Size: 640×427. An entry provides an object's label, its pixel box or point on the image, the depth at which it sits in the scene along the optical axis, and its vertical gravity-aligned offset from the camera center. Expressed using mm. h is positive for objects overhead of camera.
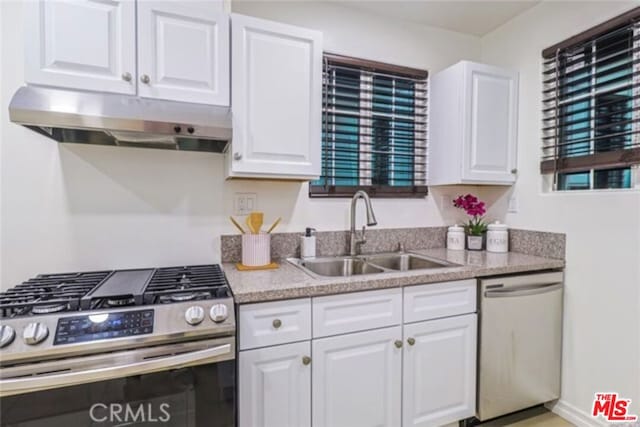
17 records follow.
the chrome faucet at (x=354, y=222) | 1914 -119
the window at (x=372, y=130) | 2113 +485
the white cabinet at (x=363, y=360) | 1346 -703
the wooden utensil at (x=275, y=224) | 1894 -130
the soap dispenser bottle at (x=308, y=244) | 1937 -245
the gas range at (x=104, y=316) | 992 -378
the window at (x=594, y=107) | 1683 +534
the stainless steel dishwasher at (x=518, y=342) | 1739 -748
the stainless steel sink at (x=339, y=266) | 1936 -379
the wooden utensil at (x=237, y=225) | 1803 -128
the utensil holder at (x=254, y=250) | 1704 -248
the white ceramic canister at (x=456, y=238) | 2303 -240
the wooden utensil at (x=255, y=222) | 1759 -109
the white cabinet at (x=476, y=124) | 2098 +509
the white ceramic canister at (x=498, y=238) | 2191 -226
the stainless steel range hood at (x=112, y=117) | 1174 +312
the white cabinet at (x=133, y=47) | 1277 +627
